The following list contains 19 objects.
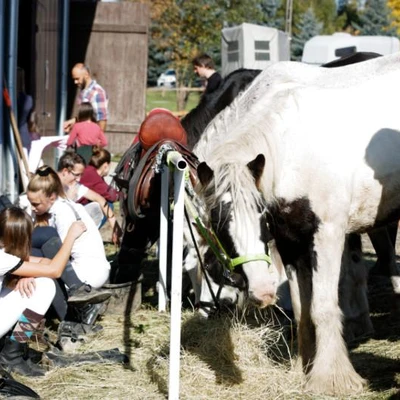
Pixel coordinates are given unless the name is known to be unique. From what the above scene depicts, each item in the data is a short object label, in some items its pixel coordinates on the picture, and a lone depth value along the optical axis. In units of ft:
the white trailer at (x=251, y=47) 57.72
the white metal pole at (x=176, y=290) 13.20
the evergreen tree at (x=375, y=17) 195.11
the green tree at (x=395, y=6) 112.16
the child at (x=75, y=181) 23.03
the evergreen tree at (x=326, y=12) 200.38
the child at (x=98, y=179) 25.76
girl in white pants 14.60
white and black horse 14.55
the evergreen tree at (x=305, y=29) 175.14
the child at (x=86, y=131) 29.53
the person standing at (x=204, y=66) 31.37
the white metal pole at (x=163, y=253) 19.90
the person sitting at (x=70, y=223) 18.47
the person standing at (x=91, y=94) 34.30
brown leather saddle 19.84
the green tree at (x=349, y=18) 208.03
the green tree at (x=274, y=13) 175.52
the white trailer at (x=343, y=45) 68.64
